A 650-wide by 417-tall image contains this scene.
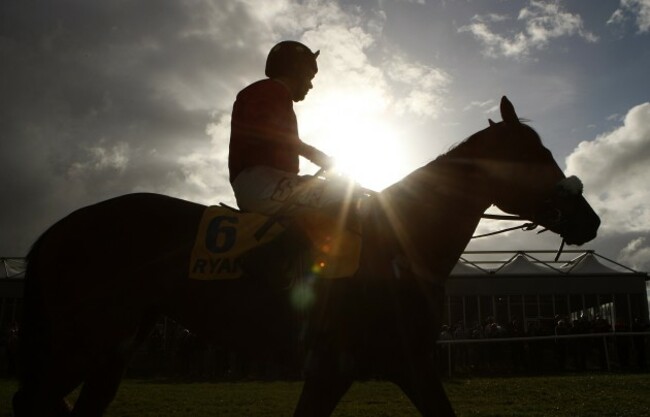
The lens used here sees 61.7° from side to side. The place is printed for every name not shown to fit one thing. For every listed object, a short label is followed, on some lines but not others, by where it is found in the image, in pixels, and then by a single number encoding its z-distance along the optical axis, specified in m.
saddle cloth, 4.19
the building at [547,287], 32.12
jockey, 4.27
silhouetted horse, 4.04
